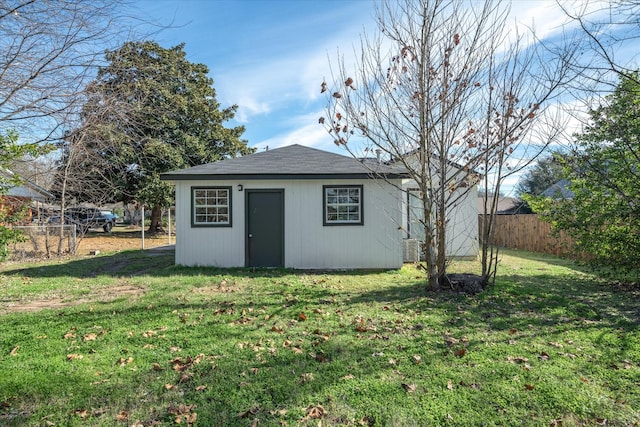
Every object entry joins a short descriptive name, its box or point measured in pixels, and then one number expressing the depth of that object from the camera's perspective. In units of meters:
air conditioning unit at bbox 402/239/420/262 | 10.66
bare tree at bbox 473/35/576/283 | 6.14
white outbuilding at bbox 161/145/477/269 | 9.43
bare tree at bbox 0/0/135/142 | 3.59
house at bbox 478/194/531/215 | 34.53
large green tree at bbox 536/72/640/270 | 6.97
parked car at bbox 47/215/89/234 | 12.98
